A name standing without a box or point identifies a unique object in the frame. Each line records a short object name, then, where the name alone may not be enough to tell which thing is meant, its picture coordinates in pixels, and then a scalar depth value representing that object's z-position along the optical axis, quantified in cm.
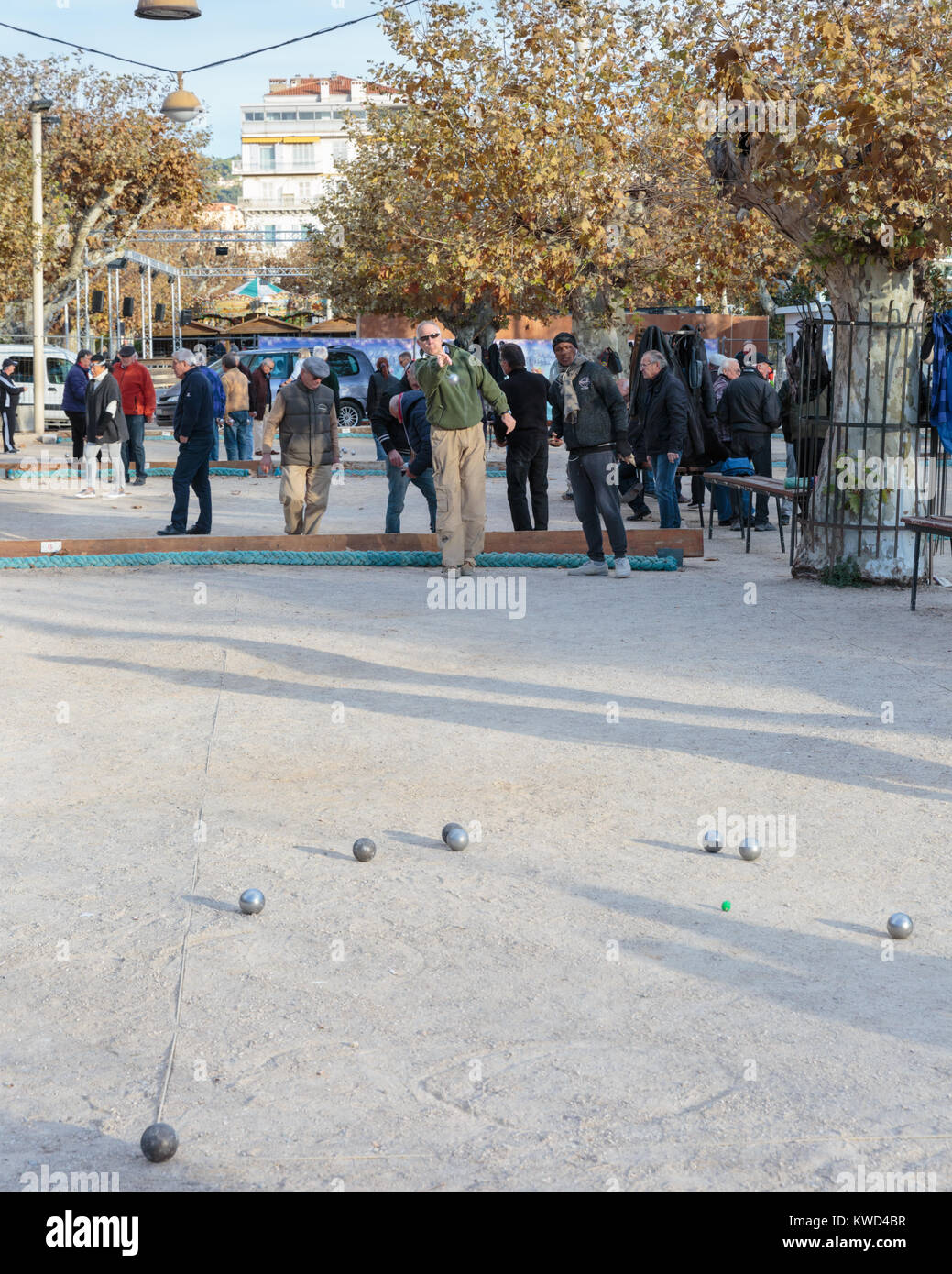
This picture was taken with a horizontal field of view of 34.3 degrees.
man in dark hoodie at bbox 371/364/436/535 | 1387
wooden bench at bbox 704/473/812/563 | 1279
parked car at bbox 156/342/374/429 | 3556
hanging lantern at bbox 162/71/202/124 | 2350
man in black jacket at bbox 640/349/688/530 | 1446
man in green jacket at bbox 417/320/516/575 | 1177
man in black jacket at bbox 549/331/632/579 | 1177
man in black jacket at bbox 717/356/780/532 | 1598
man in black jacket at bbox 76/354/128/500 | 1892
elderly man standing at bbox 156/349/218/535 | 1473
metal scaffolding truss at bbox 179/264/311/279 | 5469
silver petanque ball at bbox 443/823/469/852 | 569
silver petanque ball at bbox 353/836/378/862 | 558
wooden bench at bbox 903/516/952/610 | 1040
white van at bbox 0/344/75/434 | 3606
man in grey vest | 1345
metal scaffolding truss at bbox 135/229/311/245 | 5011
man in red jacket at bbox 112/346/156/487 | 2097
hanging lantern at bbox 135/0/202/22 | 1044
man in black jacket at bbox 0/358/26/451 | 2778
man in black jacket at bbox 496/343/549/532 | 1431
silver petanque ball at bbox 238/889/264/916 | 500
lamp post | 3422
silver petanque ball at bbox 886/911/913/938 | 481
